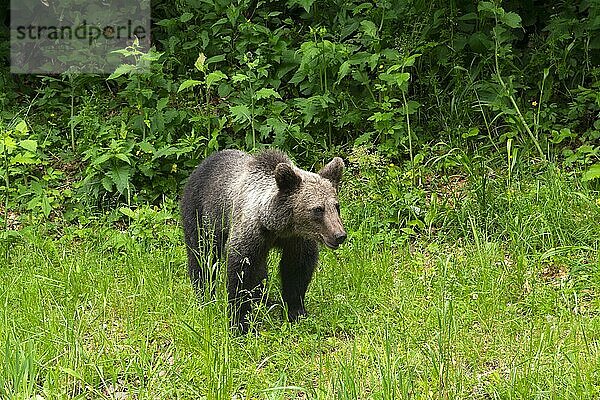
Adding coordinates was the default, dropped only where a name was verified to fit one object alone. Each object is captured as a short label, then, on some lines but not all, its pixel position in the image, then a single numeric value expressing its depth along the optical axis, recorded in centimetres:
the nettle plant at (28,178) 1709
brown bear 1220
